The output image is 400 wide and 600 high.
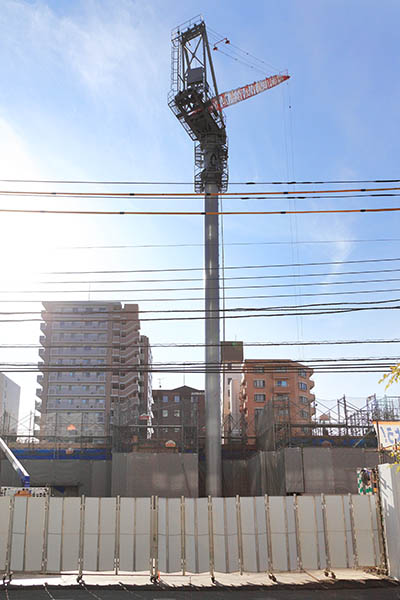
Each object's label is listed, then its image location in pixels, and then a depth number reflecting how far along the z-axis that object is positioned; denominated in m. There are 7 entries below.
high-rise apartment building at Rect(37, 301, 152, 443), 106.44
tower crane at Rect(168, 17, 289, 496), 38.66
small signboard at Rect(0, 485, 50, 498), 24.96
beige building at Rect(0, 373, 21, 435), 120.75
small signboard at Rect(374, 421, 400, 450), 26.96
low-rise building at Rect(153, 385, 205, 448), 36.31
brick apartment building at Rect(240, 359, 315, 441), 101.31
